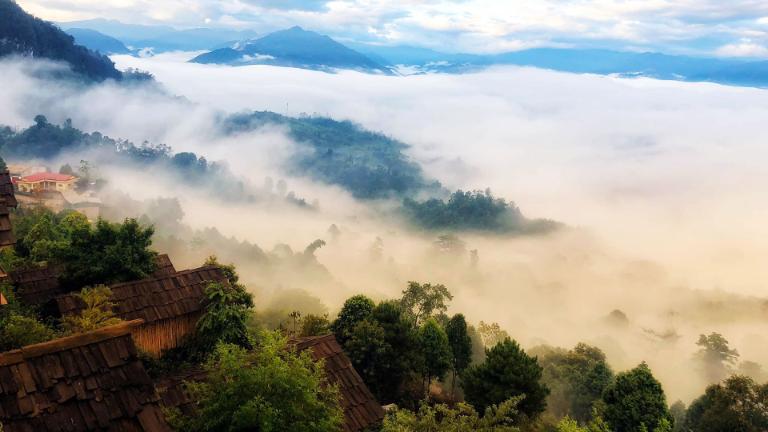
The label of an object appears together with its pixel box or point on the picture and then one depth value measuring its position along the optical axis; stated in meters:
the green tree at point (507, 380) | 21.25
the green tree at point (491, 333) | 37.78
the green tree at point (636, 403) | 20.27
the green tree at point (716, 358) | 46.91
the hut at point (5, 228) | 9.92
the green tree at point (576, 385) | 31.36
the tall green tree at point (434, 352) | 26.44
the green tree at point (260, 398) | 7.43
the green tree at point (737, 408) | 21.48
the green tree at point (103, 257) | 18.98
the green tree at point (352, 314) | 24.56
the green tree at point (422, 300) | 34.69
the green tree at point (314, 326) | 23.66
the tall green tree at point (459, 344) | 30.08
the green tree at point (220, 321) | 17.72
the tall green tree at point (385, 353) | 22.02
